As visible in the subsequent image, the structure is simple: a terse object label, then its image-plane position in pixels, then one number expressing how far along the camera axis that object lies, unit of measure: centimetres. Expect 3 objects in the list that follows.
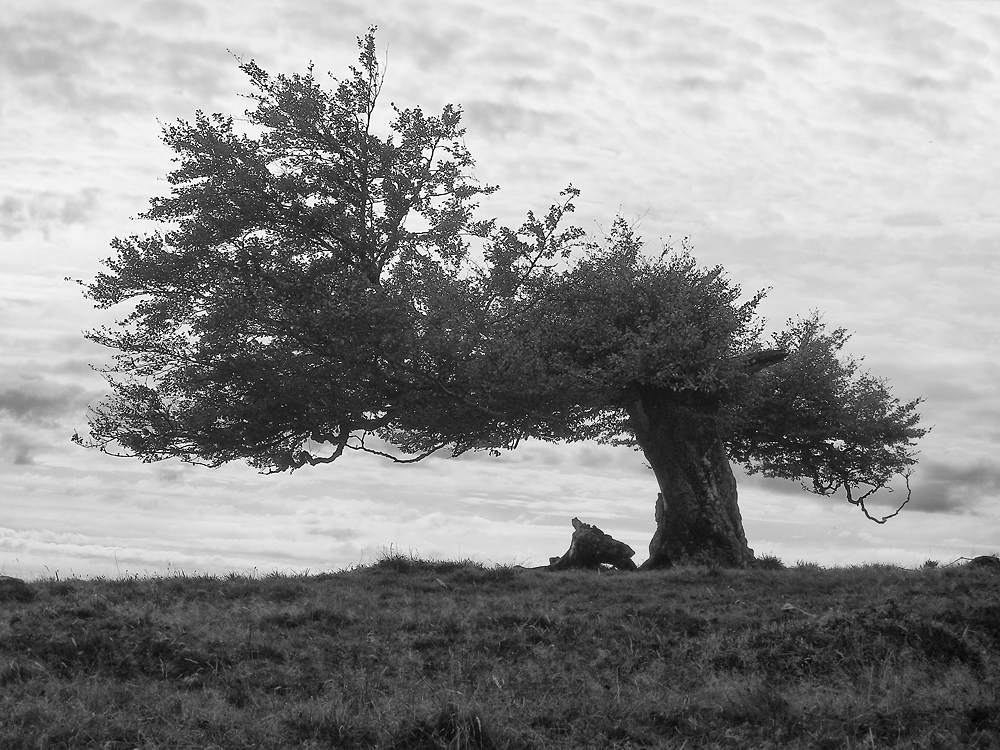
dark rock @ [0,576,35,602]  2136
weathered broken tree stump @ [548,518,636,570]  3200
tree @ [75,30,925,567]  2778
